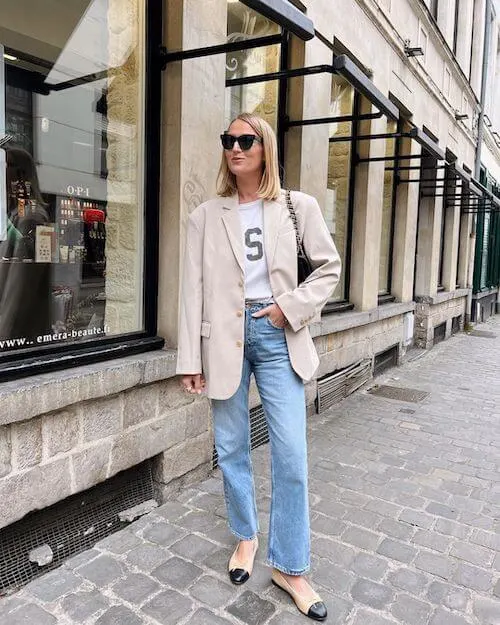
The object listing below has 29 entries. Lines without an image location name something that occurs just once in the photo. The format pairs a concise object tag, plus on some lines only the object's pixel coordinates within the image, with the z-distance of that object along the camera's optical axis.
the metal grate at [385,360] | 7.43
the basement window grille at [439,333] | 10.68
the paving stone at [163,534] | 2.99
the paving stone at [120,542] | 2.91
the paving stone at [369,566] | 2.74
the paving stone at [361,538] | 3.03
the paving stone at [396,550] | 2.91
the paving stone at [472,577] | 2.69
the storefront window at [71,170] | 3.03
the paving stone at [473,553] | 2.91
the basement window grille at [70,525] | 2.65
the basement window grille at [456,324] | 12.37
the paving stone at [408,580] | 2.64
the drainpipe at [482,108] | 13.29
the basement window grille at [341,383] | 5.54
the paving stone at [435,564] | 2.79
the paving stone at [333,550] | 2.87
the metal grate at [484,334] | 12.30
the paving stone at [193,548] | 2.86
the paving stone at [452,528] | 3.19
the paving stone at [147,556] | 2.76
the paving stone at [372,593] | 2.52
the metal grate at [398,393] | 6.29
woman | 2.39
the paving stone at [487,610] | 2.43
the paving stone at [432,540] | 3.04
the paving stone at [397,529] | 3.15
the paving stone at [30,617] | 2.31
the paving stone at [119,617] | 2.33
